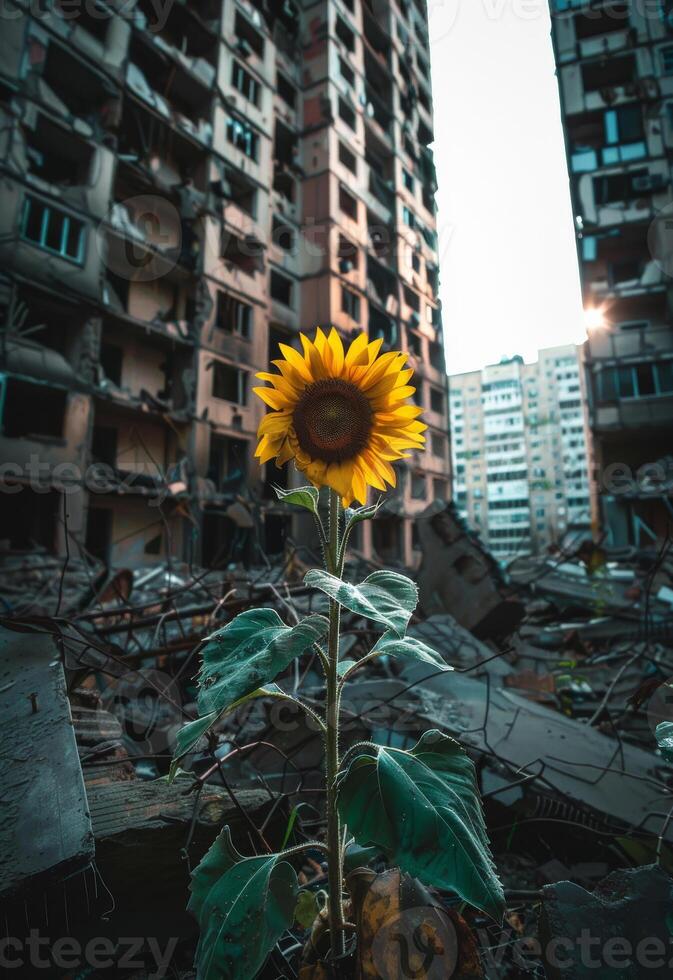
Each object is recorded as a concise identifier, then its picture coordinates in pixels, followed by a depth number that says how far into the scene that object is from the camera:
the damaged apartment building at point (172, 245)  13.90
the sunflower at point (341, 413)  1.42
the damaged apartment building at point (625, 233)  20.62
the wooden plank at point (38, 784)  0.94
